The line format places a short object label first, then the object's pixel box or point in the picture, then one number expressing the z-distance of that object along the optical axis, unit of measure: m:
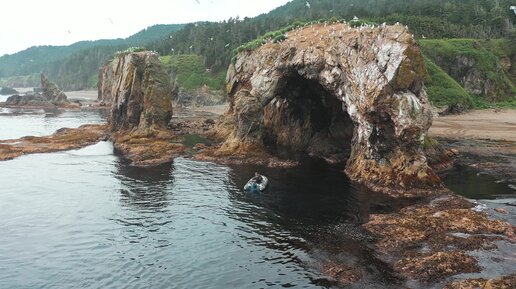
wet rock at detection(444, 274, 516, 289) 24.41
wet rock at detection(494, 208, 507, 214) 38.00
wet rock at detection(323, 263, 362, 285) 27.09
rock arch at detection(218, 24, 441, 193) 47.53
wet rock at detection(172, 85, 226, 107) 170.38
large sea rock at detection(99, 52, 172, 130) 87.56
